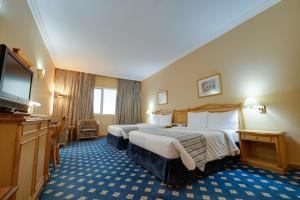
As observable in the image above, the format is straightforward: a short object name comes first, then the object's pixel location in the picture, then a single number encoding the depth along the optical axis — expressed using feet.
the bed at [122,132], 12.68
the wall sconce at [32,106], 8.88
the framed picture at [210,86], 11.57
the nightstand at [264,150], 7.19
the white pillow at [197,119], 11.62
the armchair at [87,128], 17.40
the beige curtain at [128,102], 22.35
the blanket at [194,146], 6.40
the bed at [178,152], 6.17
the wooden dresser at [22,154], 2.91
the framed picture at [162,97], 18.15
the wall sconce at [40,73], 10.27
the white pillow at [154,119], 17.94
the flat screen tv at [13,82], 3.86
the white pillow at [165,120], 16.03
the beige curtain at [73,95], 18.29
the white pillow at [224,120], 9.73
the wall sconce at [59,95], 17.94
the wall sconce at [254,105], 8.68
